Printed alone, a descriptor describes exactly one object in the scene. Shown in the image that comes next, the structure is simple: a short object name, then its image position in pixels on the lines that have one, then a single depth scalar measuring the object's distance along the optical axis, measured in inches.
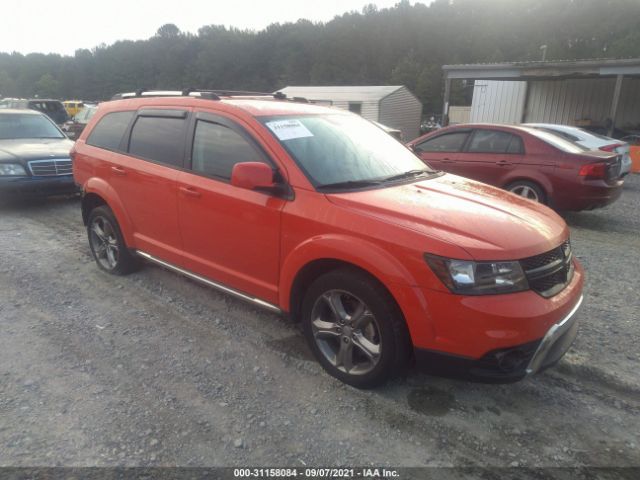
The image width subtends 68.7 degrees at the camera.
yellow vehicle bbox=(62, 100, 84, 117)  1358.3
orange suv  98.9
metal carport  611.5
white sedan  337.8
